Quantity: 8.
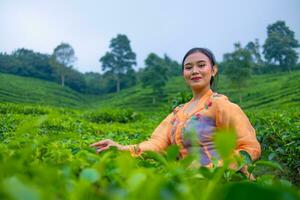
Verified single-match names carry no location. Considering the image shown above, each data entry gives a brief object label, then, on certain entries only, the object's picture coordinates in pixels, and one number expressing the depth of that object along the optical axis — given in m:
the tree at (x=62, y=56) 48.09
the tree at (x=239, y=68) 34.69
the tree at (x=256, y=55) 49.56
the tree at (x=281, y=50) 47.69
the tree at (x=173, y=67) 51.38
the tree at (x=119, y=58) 52.00
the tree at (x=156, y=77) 38.97
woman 1.86
